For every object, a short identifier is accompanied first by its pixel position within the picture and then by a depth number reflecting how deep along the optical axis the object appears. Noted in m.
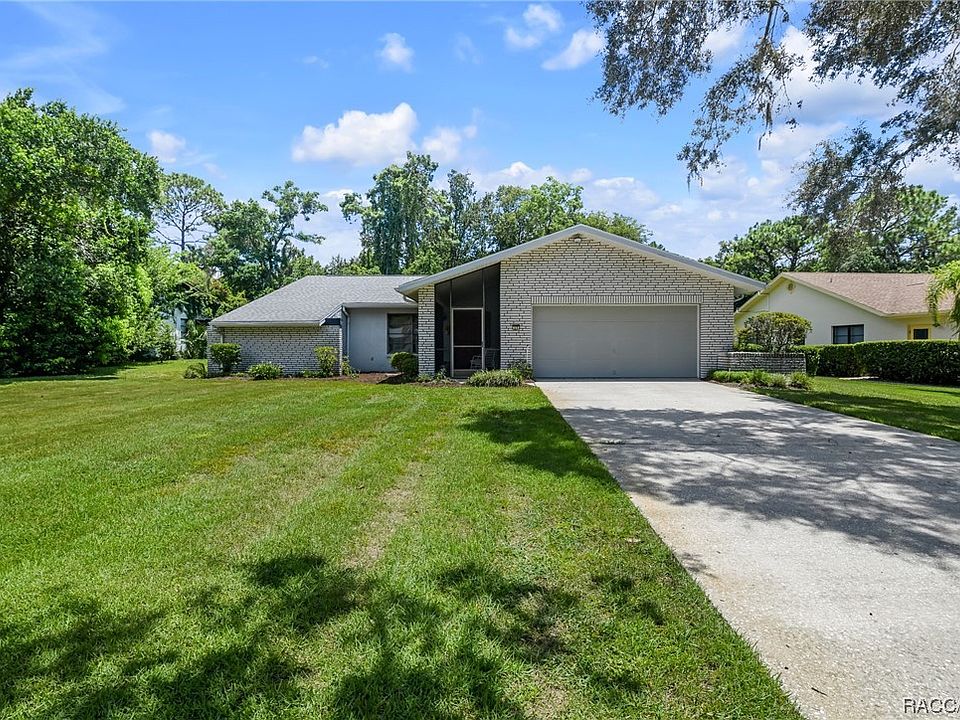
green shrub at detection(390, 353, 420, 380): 15.09
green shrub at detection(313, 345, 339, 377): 17.33
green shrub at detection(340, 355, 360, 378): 17.81
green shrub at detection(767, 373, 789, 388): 12.87
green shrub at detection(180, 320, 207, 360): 27.36
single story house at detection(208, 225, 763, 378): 15.02
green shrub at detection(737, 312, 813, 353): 15.37
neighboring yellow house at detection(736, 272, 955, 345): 19.83
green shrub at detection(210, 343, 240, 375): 17.71
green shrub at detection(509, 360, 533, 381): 14.47
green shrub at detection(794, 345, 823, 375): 19.34
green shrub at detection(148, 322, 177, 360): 25.69
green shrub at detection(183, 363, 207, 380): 17.47
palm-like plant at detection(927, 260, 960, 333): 13.71
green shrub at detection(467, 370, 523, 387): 13.16
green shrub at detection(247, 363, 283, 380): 16.81
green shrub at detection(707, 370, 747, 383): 13.69
